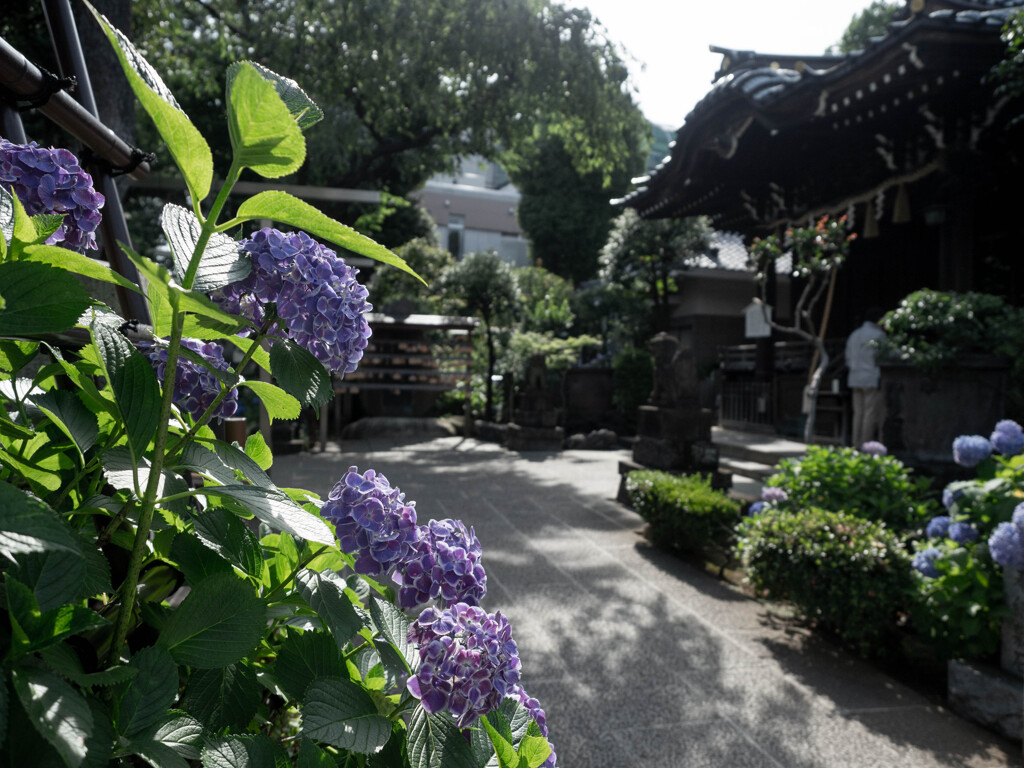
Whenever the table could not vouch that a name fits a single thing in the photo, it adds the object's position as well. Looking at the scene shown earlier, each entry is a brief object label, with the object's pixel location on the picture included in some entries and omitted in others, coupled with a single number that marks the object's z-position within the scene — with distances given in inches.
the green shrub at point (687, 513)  203.5
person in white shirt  269.0
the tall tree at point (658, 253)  628.7
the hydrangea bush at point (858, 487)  167.6
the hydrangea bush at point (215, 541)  21.3
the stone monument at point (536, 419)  467.5
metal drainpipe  50.2
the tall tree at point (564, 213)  1047.0
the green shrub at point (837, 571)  134.8
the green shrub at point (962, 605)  119.2
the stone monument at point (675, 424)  291.4
